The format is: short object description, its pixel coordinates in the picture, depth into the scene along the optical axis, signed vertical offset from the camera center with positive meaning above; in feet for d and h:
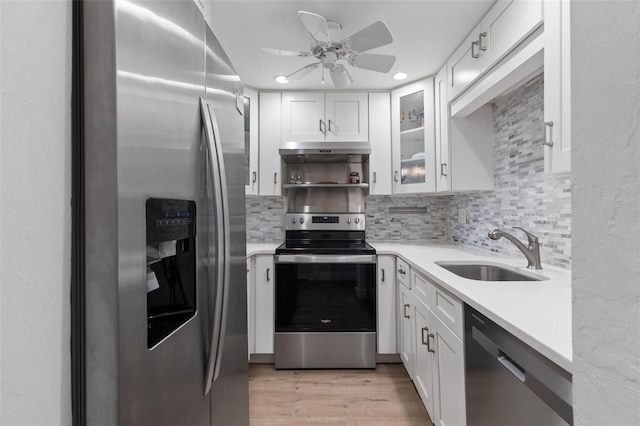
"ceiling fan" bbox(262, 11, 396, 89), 5.29 +3.13
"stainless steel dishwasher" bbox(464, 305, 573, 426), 2.50 -1.67
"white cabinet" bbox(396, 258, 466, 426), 4.40 -2.34
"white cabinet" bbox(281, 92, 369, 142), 9.25 +2.86
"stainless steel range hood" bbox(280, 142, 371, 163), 8.84 +1.80
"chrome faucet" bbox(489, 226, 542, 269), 5.41 -0.62
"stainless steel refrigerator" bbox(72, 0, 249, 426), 1.76 -0.03
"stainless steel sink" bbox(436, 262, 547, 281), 5.84 -1.18
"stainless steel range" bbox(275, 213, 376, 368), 8.08 -2.50
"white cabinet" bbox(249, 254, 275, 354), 8.19 -2.49
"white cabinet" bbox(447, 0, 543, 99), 4.44 +2.94
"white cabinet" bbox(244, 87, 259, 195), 8.98 +2.15
